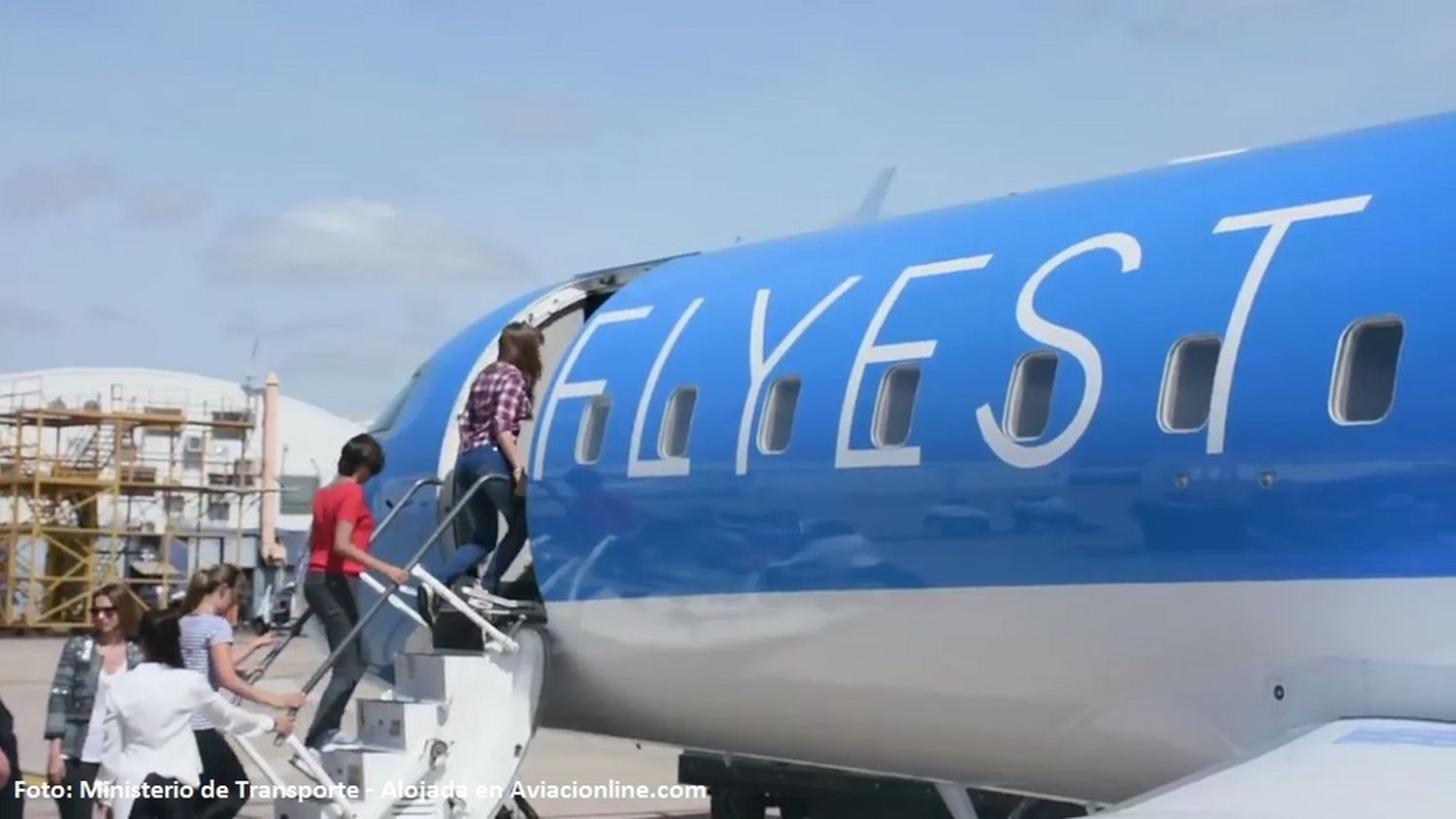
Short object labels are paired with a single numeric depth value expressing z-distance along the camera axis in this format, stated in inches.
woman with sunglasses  458.6
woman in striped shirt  410.3
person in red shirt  445.7
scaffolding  2249.0
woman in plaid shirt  442.3
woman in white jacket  350.0
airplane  269.3
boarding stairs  413.7
